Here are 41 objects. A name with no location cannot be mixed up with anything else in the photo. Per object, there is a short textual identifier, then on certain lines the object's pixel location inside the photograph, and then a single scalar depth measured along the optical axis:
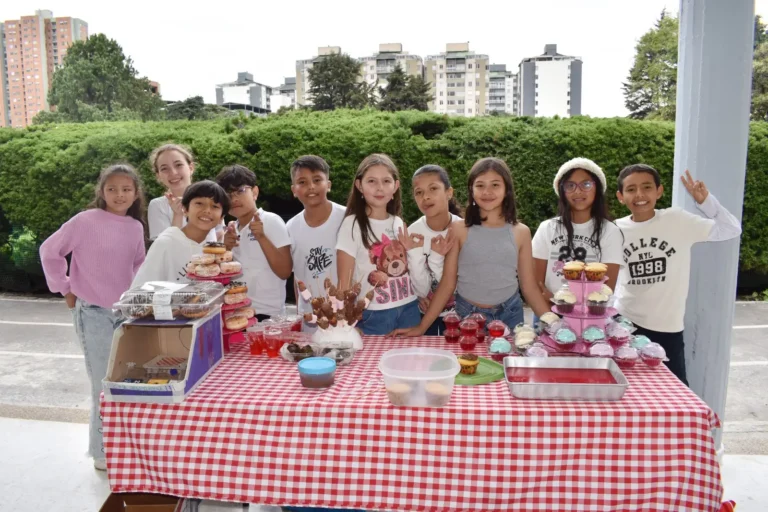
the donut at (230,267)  2.52
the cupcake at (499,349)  2.34
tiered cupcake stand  2.28
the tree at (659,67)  21.22
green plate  2.13
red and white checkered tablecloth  1.85
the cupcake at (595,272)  2.25
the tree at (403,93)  25.95
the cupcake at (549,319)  2.38
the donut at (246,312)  2.59
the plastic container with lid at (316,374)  2.08
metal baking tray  1.92
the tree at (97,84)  24.78
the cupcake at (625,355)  2.21
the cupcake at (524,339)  2.32
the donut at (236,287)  2.51
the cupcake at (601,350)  2.21
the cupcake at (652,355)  2.24
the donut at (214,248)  2.52
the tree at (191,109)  29.08
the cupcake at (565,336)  2.26
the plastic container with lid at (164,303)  2.18
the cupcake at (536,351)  2.25
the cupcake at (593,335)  2.25
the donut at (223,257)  2.52
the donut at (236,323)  2.53
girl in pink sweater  2.94
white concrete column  2.88
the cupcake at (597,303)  2.26
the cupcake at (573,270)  2.27
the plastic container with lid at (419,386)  1.91
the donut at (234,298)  2.50
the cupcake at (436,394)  1.91
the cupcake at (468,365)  2.20
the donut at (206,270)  2.46
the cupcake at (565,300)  2.29
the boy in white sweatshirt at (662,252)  2.89
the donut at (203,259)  2.46
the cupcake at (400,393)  1.91
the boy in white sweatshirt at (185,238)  2.65
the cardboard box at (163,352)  2.00
